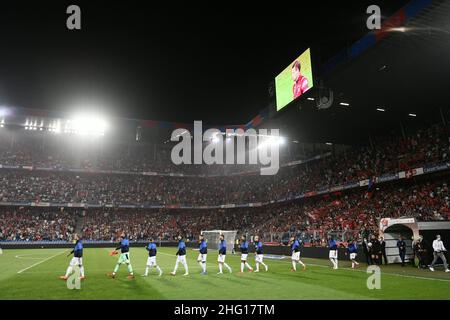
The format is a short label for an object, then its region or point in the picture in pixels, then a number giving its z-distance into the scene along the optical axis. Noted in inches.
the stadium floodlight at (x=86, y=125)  2138.3
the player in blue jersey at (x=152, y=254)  746.2
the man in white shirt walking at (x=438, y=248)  812.6
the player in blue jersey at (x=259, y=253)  882.8
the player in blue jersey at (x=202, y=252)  808.9
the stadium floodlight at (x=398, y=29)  812.6
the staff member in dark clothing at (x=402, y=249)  932.6
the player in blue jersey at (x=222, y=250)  840.3
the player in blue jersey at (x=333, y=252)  904.3
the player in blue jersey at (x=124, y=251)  716.0
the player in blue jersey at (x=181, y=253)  767.7
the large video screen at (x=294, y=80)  1110.1
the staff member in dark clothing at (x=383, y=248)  985.5
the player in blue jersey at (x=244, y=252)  861.2
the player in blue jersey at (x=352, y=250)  929.1
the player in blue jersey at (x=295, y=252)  878.4
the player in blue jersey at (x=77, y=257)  676.7
